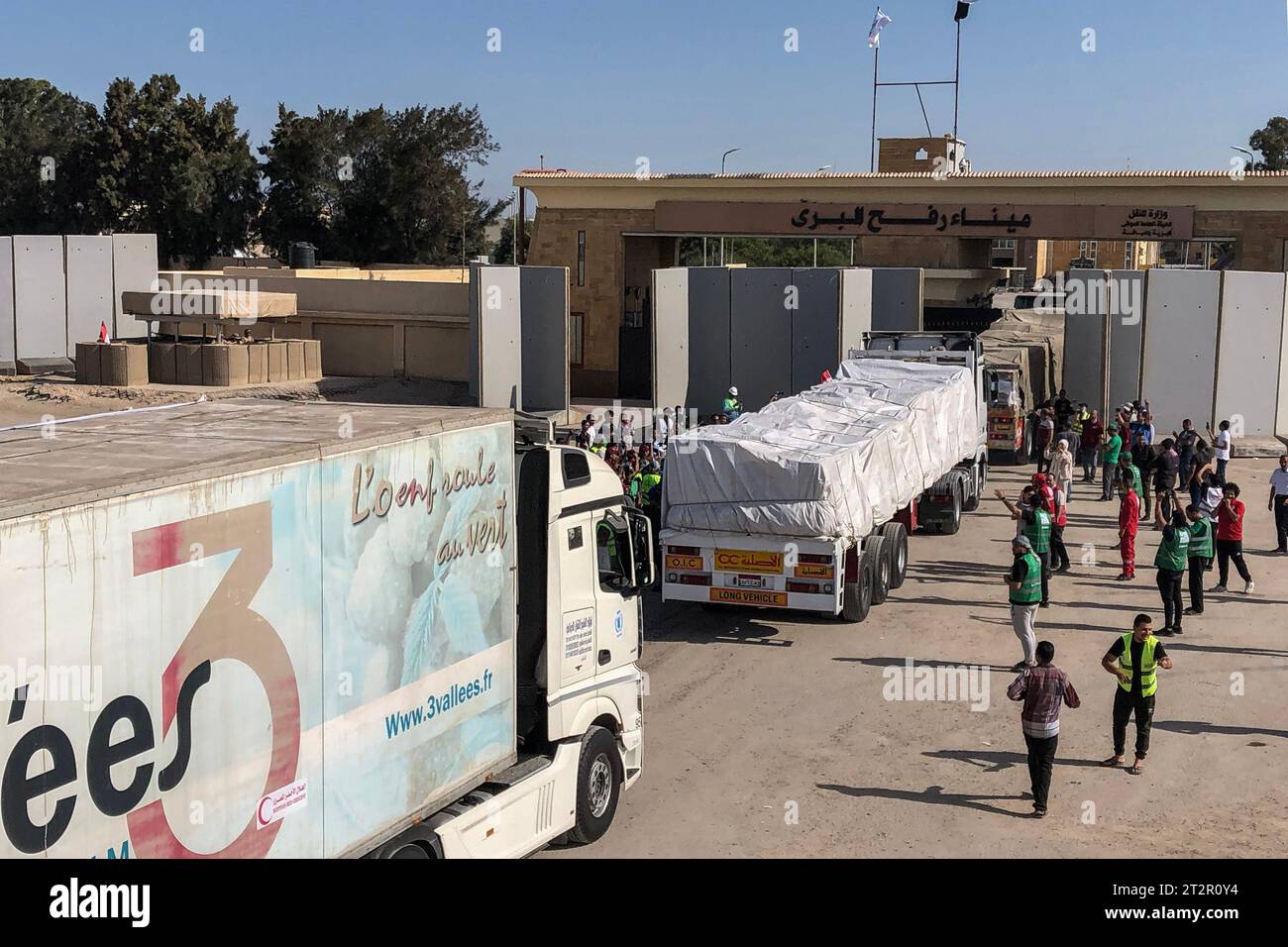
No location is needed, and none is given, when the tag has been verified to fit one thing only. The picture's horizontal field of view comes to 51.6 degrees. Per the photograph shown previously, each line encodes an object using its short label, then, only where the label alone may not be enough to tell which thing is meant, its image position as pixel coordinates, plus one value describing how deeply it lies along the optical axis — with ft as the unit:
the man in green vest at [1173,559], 50.96
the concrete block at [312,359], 127.34
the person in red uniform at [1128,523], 59.93
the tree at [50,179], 219.00
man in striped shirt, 34.63
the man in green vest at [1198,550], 52.80
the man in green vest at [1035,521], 53.57
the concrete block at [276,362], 122.52
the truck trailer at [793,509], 50.72
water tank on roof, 163.32
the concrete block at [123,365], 119.85
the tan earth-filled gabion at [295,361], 125.07
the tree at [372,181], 207.00
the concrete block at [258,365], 120.88
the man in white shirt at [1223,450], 82.43
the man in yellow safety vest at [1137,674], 37.47
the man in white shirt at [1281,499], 67.21
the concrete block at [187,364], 120.57
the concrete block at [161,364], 121.60
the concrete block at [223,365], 119.55
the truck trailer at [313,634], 18.52
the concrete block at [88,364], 121.19
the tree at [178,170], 209.87
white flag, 156.04
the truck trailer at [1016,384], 94.79
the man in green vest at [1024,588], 45.29
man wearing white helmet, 91.43
